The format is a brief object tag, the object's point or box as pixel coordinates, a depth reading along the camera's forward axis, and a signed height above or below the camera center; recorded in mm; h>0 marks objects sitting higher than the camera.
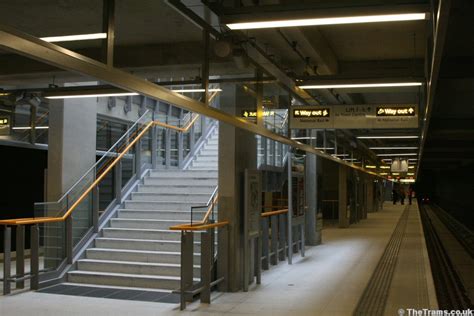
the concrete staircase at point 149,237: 8531 -841
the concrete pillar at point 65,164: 8977 +369
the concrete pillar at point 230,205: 8008 -259
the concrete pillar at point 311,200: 14547 -347
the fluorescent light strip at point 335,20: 4609 +1384
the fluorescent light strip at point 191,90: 5240 +935
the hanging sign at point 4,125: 9216 +1021
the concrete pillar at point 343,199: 21641 -452
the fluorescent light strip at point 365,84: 7760 +1408
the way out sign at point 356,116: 10211 +1277
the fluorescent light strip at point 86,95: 6781 +1100
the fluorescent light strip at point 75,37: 3509 +975
